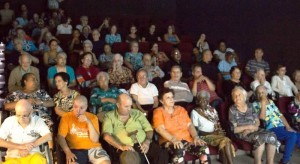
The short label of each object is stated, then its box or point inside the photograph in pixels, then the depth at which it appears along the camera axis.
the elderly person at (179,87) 4.03
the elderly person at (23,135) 2.79
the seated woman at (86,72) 4.07
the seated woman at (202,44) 6.22
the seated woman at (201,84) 4.18
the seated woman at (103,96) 3.60
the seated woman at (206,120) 3.50
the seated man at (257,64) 5.19
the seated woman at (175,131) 3.19
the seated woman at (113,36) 5.90
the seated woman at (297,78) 4.73
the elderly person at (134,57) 4.97
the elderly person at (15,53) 4.52
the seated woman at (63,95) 3.40
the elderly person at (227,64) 5.09
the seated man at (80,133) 2.99
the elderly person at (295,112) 4.02
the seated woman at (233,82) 4.36
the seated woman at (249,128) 3.48
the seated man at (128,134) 3.05
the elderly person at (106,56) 4.94
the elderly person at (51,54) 4.58
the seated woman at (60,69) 3.96
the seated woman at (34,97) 3.33
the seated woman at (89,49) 4.77
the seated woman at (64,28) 5.97
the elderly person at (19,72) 3.73
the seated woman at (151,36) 6.51
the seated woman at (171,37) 6.45
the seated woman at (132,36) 6.05
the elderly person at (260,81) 4.39
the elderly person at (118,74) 4.22
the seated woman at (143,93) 3.86
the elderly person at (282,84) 4.64
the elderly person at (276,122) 3.71
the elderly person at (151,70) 4.53
